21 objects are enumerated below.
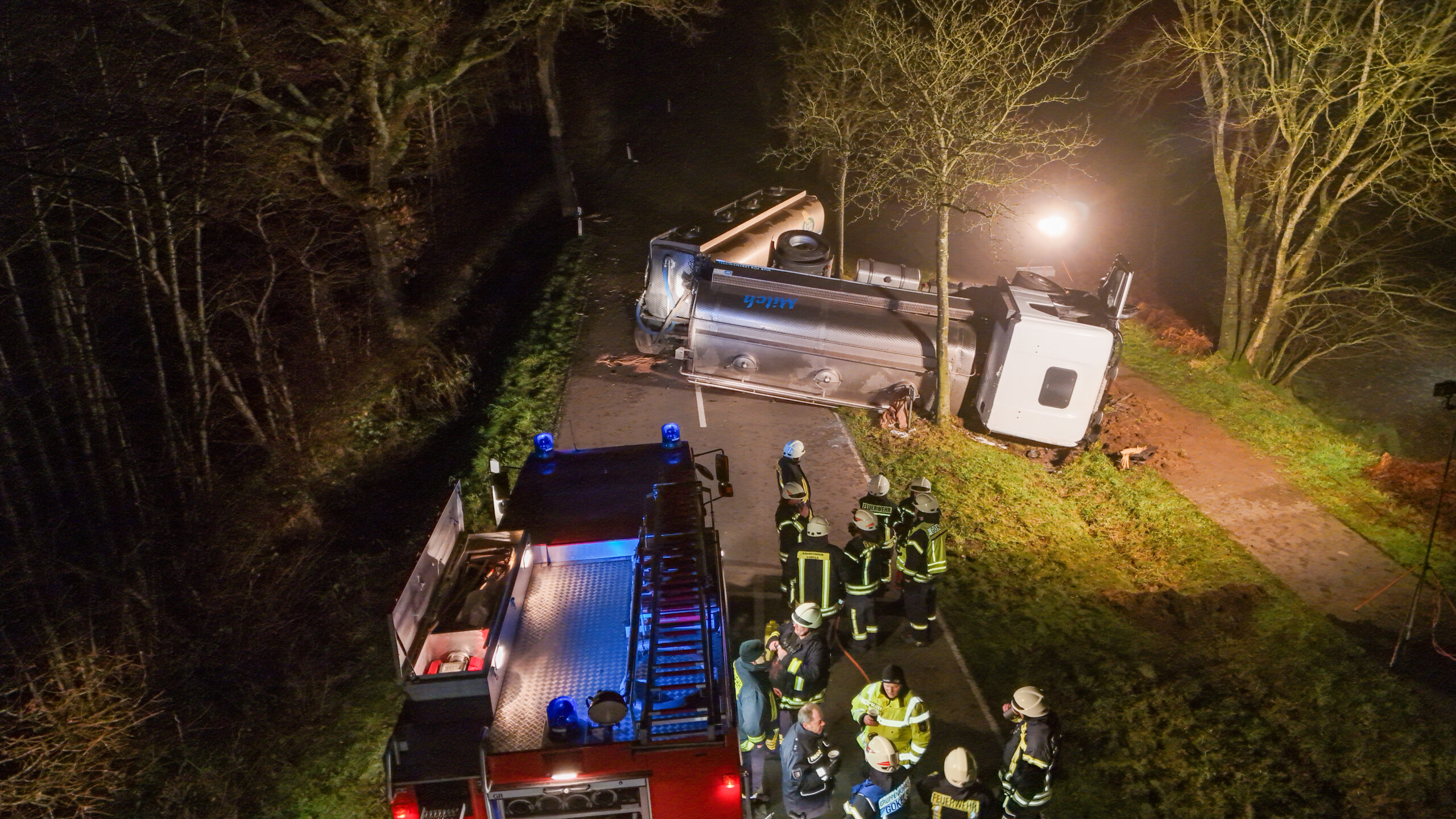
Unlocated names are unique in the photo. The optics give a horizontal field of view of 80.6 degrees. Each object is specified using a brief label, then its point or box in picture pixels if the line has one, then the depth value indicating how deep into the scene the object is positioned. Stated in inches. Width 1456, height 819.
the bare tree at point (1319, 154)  503.2
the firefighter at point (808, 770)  239.1
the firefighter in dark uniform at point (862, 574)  311.1
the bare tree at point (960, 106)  445.1
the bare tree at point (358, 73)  500.1
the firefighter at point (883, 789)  227.6
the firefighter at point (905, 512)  320.2
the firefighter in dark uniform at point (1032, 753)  226.1
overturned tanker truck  474.9
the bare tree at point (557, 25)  649.0
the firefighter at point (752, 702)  240.5
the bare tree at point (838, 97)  656.4
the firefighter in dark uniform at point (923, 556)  313.4
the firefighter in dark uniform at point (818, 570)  287.4
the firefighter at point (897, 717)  236.1
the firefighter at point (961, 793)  214.2
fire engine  190.1
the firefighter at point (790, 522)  316.8
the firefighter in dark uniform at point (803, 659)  254.5
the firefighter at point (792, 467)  349.1
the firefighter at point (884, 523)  314.7
